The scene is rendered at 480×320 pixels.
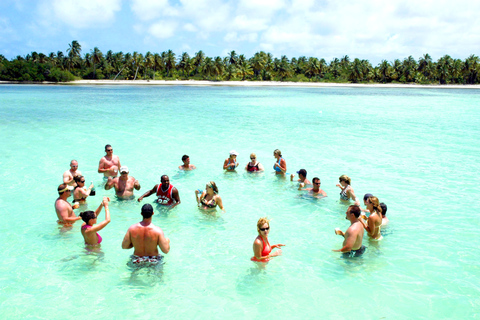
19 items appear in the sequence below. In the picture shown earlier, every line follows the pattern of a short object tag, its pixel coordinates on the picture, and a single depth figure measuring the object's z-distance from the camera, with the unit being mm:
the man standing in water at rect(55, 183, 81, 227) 7258
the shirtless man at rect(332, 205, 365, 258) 6074
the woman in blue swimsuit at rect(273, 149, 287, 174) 11595
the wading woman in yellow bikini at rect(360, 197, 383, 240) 6764
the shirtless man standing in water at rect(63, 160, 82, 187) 9352
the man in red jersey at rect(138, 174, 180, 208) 8742
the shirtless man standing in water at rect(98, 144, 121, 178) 10688
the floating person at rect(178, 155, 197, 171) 12070
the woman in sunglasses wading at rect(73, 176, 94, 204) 8719
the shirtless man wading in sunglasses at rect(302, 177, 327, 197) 9464
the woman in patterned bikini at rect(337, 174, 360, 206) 9125
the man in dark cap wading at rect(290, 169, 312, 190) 10382
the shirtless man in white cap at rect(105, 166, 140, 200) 9398
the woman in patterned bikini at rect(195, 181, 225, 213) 8367
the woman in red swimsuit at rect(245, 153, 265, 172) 12244
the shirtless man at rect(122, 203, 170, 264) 5695
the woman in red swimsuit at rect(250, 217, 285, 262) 5723
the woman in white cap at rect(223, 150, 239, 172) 12273
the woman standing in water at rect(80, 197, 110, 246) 5953
